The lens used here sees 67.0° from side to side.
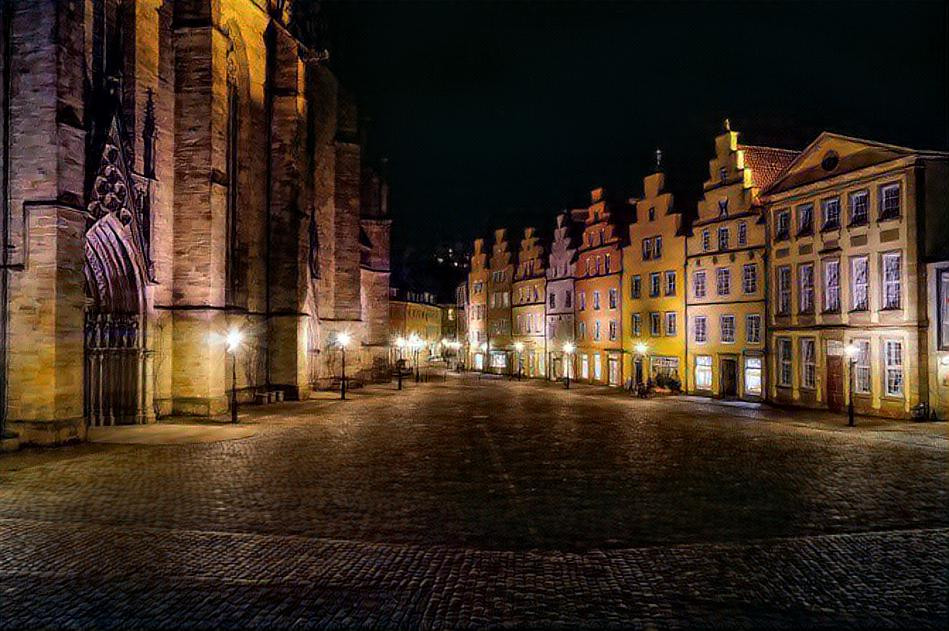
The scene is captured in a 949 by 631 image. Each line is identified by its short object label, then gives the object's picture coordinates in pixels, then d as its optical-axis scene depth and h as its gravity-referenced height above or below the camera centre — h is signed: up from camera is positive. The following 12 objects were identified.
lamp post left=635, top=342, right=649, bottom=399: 39.63 -0.70
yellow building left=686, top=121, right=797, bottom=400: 35.44 +3.36
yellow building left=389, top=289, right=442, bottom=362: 86.81 +2.87
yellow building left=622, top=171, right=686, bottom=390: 40.88 +2.84
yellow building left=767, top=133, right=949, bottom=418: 26.88 +2.69
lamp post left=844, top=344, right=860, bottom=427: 24.91 -0.62
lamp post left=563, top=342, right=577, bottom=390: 46.12 -0.81
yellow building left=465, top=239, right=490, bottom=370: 69.50 +3.12
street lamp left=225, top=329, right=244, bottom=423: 24.22 -0.02
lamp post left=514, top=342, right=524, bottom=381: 60.62 -1.22
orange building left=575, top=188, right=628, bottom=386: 47.12 +3.12
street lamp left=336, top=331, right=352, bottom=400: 39.81 +0.07
